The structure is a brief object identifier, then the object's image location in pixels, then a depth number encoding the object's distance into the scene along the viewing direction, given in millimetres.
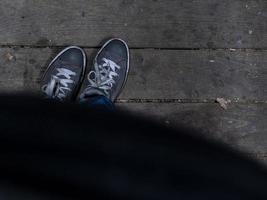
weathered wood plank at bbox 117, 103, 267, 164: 1898
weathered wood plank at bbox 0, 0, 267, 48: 1888
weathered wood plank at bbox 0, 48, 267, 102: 1874
